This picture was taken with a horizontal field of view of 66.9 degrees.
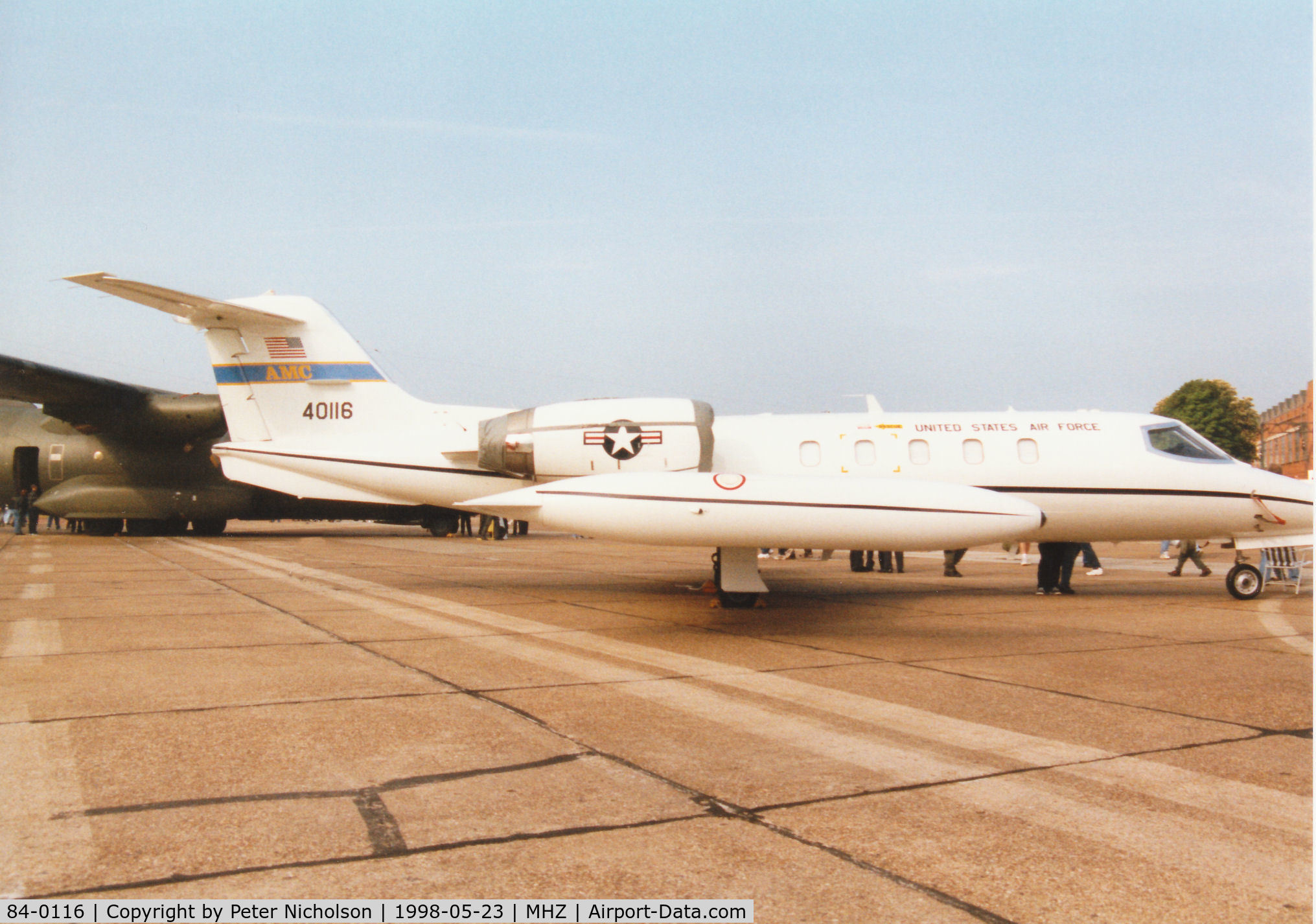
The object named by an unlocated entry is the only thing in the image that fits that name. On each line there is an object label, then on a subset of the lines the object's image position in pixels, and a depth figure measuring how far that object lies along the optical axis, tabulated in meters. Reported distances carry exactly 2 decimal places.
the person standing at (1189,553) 17.45
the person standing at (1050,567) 13.96
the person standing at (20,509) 28.97
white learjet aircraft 11.80
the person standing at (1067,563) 13.94
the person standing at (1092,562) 18.66
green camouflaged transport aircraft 26.33
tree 56.94
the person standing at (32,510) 28.66
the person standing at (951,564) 17.88
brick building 56.50
